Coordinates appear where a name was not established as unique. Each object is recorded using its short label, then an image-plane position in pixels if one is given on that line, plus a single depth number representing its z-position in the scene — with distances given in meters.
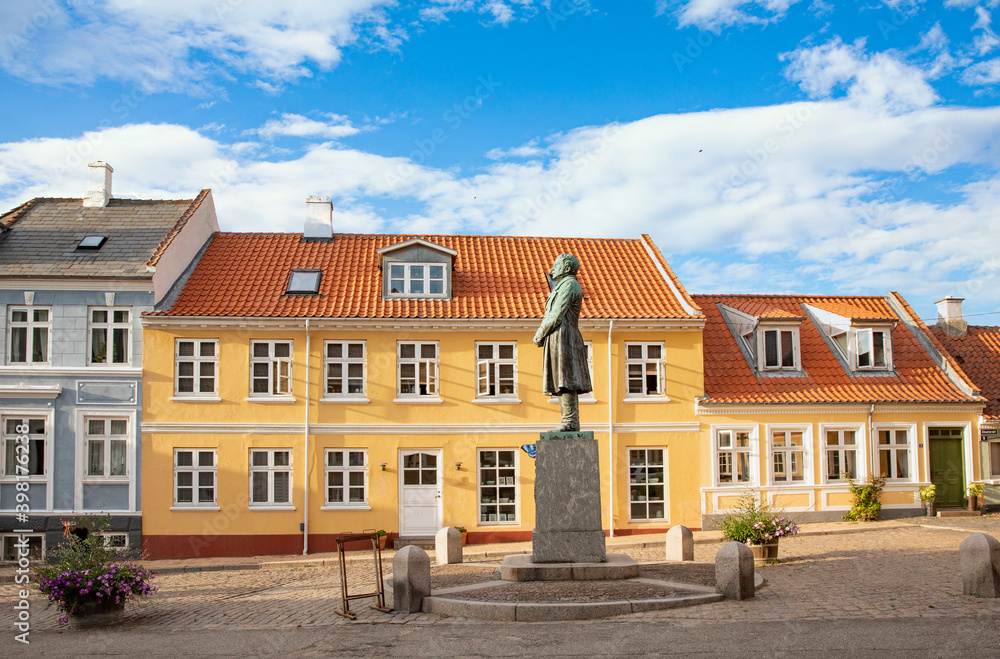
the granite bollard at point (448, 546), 14.74
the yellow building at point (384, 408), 20.03
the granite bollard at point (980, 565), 10.89
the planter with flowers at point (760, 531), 14.73
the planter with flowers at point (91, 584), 11.20
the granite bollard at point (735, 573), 10.97
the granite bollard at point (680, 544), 14.54
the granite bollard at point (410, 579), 10.95
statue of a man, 12.36
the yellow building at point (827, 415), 21.42
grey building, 19.70
